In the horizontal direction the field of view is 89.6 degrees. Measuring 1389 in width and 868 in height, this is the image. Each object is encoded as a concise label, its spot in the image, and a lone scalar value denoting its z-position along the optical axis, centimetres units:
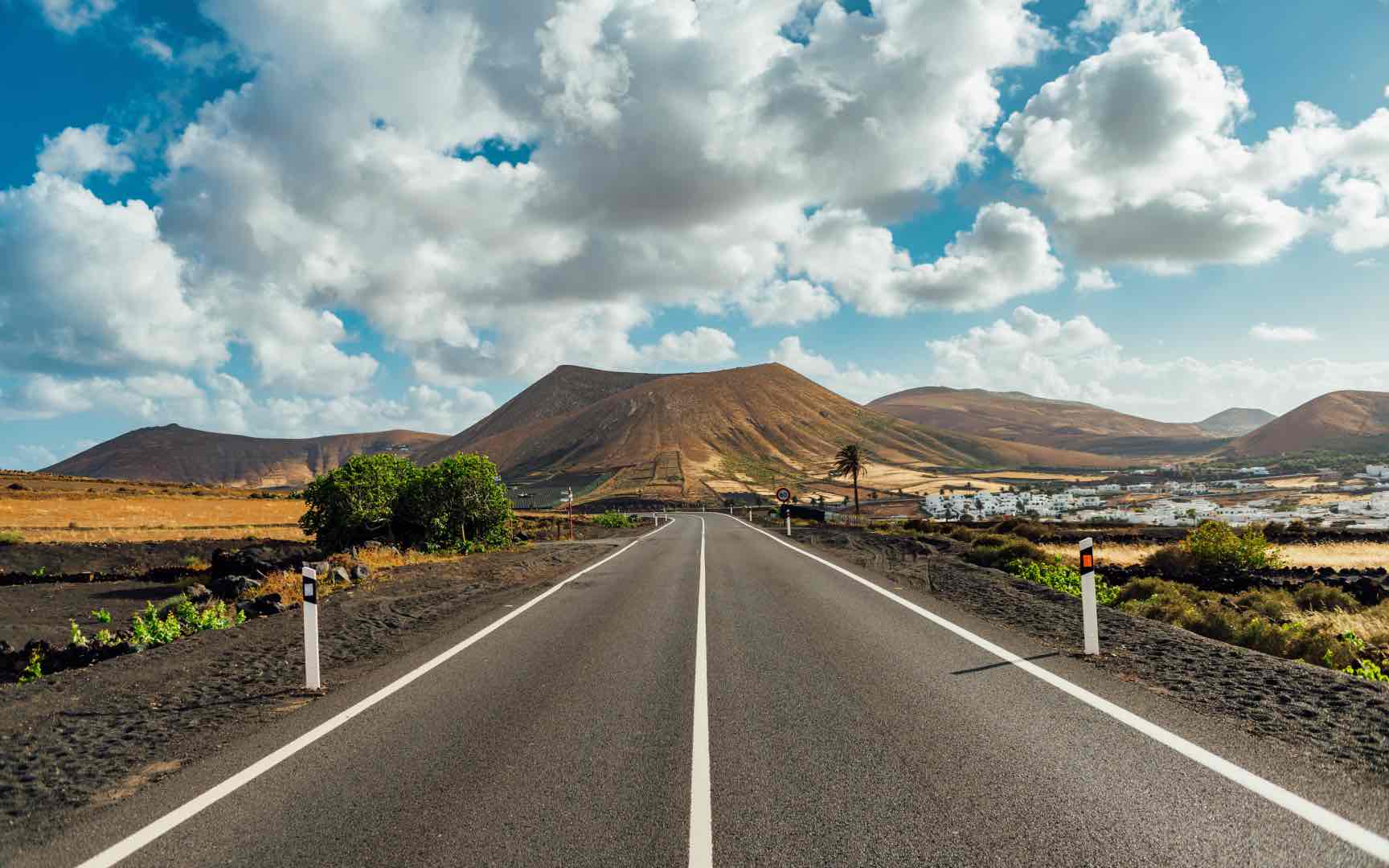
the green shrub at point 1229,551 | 2308
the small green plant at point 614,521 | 5953
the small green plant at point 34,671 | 920
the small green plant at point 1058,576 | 1570
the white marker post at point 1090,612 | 802
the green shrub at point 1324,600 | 1464
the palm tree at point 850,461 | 7994
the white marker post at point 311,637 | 739
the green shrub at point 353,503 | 2797
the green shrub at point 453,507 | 2955
